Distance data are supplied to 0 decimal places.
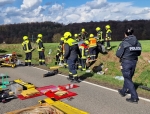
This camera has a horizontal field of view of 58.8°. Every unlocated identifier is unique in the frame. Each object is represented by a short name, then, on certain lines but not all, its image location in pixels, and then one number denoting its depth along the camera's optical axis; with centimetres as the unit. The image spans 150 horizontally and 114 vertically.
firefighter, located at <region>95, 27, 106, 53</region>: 1078
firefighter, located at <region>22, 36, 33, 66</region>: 969
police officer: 404
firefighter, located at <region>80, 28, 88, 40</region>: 1198
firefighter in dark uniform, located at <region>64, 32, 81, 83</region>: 579
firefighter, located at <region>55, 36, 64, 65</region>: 1008
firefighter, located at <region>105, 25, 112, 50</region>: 1064
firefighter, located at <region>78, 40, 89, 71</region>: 899
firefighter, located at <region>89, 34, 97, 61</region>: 1009
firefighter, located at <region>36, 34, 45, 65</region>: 1006
